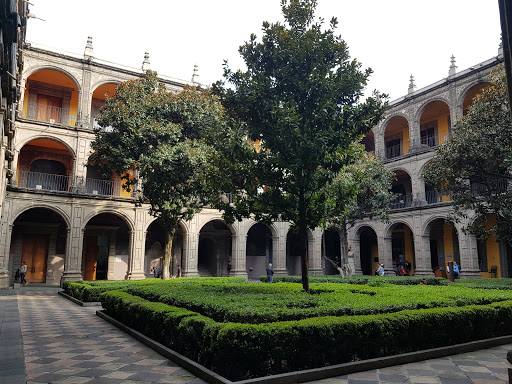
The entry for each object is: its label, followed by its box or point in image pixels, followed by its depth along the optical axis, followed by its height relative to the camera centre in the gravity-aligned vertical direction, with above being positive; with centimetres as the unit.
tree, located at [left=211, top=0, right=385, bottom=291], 874 +318
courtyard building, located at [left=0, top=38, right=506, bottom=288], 2078 +239
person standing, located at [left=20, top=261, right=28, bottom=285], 2007 -120
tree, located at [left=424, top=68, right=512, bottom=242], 1365 +343
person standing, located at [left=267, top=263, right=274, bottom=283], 2000 -136
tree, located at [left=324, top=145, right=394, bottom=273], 2055 +295
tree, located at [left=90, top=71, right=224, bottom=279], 1662 +469
